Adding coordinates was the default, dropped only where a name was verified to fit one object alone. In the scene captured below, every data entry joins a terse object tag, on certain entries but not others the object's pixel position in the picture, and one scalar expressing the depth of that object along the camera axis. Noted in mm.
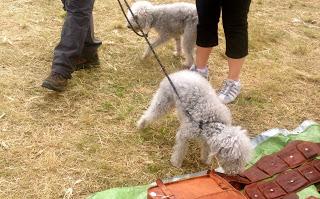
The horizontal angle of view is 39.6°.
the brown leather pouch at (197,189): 2567
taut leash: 3086
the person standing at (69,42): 3766
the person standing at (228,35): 3619
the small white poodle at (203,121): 2852
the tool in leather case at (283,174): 2871
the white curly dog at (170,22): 4543
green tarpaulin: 2787
